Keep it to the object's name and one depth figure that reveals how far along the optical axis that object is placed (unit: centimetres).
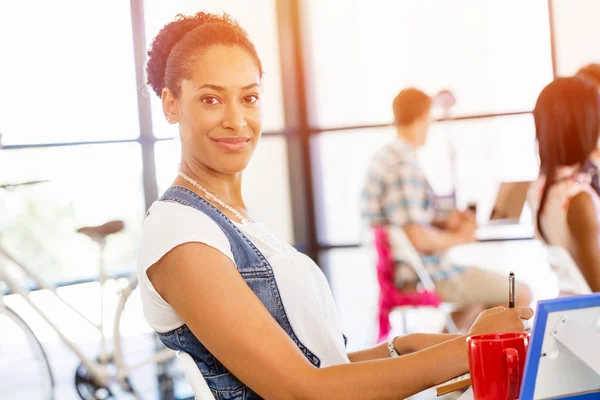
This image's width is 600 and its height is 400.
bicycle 382
